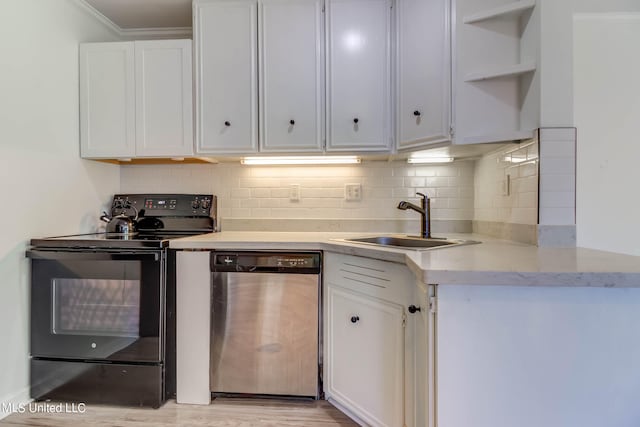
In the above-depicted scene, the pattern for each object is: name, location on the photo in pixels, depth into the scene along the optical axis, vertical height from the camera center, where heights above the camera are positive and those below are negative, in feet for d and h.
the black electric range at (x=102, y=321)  5.67 -2.00
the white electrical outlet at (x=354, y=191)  7.54 +0.30
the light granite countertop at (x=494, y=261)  3.01 -0.62
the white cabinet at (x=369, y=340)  4.49 -2.02
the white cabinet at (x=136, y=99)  6.77 +2.15
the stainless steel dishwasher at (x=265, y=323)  5.71 -2.03
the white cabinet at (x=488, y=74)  5.32 +2.08
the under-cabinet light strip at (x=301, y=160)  6.99 +0.95
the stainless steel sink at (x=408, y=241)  5.98 -0.69
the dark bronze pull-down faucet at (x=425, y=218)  6.61 -0.27
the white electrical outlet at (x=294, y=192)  7.67 +0.28
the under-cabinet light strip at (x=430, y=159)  7.05 +0.96
